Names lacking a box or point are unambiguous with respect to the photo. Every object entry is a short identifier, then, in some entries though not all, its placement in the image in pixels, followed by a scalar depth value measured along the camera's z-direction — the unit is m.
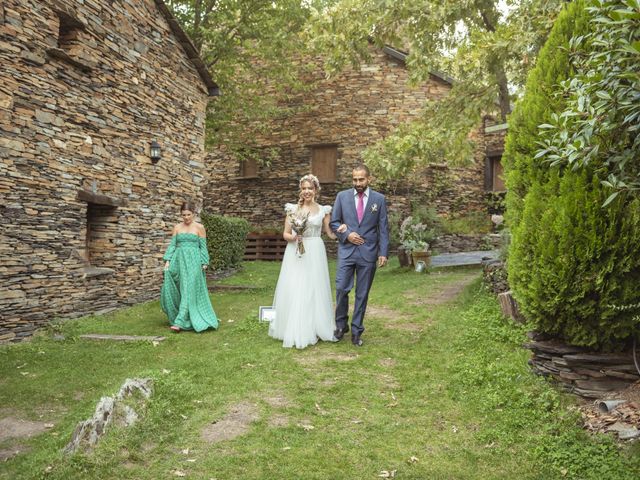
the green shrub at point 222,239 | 13.76
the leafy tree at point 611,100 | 2.87
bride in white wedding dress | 6.63
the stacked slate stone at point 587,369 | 4.30
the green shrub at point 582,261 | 4.08
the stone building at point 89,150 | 7.56
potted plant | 13.68
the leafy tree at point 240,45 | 14.98
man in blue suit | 6.42
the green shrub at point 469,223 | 18.47
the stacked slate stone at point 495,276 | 8.24
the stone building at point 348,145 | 18.45
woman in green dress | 8.25
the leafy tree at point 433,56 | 10.40
